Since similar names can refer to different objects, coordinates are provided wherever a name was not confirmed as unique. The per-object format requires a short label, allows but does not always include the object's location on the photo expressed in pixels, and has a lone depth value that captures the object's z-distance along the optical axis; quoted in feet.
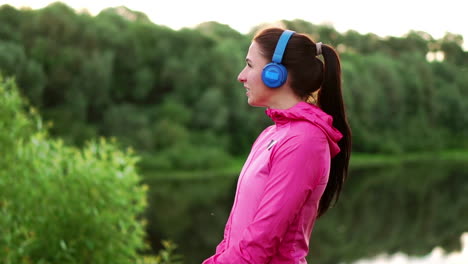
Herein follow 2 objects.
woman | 5.56
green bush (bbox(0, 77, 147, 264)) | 20.59
